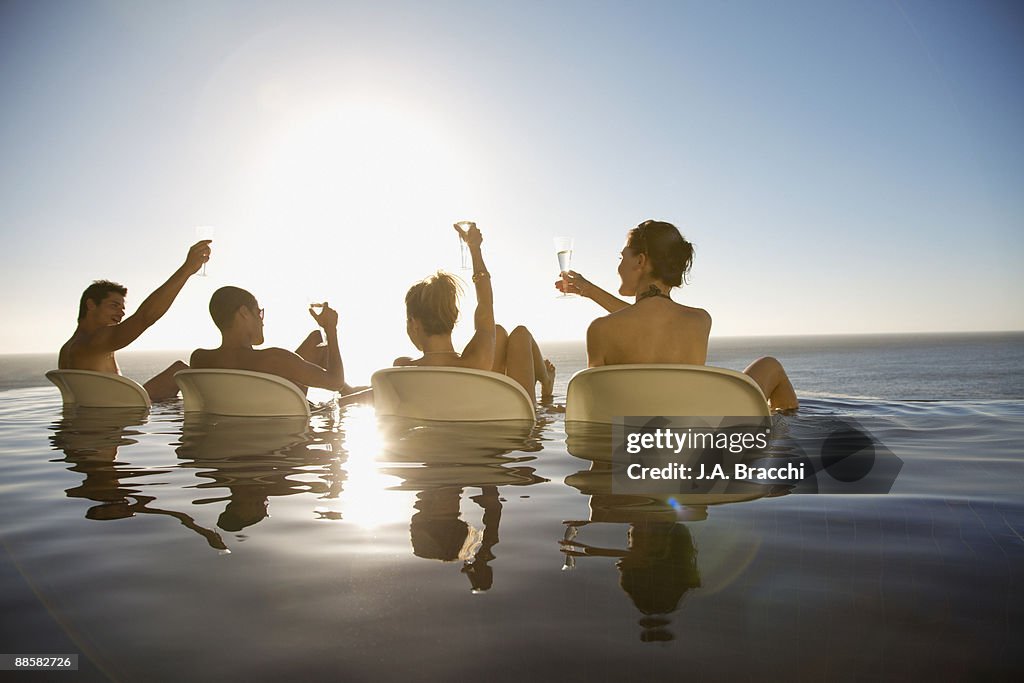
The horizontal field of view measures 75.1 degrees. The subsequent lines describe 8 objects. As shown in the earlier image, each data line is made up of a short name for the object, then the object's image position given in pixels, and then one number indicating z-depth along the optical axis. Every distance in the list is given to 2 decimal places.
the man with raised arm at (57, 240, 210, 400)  7.76
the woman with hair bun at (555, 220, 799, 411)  4.80
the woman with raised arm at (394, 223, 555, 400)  5.68
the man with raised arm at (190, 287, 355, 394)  6.66
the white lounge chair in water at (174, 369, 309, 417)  6.14
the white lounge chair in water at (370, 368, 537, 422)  5.32
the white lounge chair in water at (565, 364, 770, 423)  4.06
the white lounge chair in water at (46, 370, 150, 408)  7.48
